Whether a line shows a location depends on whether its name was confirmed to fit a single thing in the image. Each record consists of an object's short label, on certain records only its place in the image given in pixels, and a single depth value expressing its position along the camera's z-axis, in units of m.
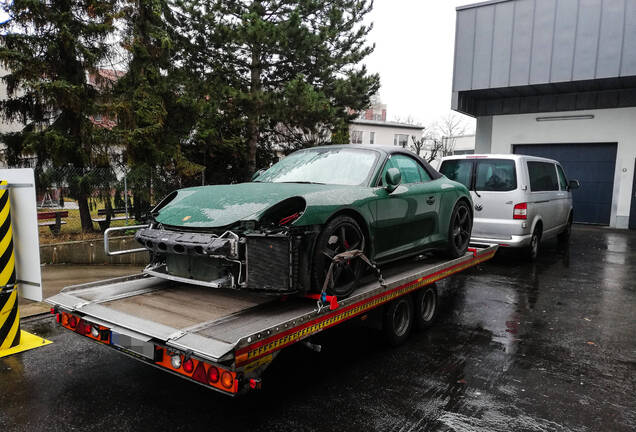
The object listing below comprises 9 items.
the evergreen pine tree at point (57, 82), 9.31
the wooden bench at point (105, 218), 9.78
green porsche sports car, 3.31
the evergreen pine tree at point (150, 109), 10.12
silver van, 8.12
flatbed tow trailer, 2.76
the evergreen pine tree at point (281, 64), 12.79
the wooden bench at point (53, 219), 9.46
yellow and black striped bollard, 4.34
